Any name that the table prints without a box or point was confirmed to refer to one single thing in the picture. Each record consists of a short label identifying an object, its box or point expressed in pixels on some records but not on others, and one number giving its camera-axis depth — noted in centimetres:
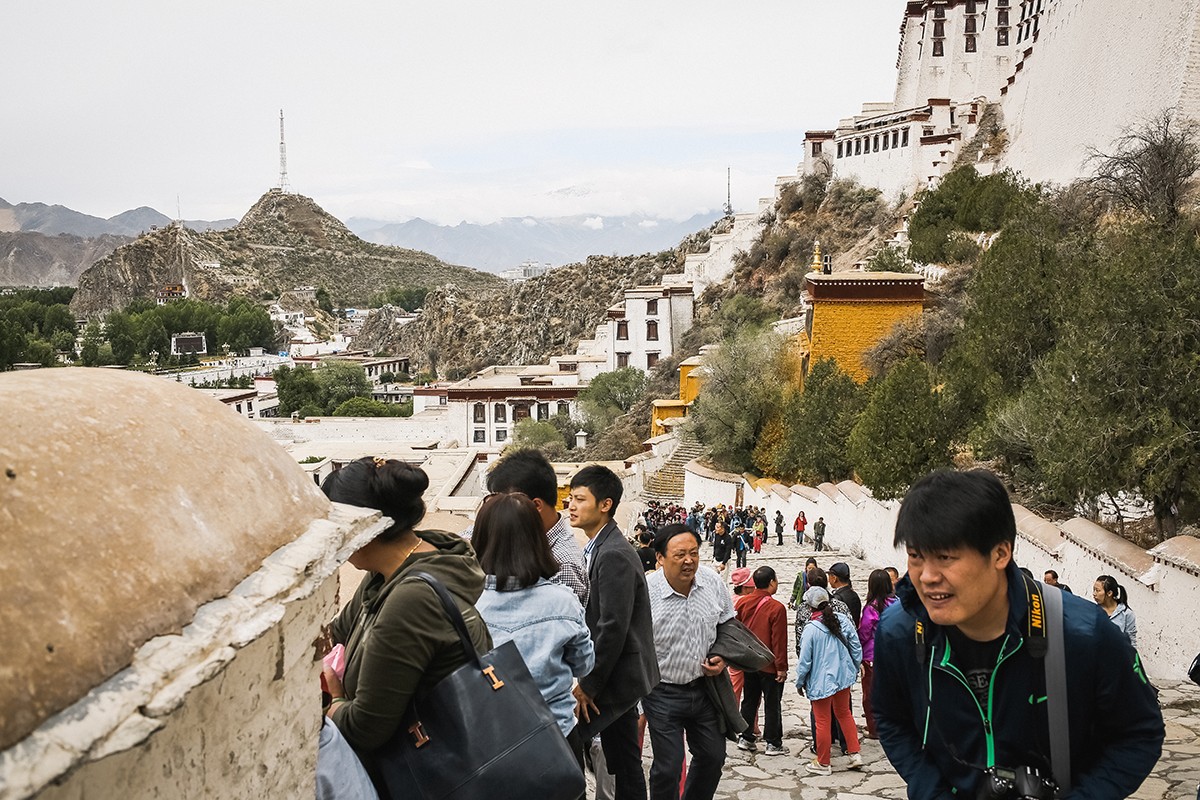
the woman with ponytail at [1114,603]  653
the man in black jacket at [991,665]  237
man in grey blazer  403
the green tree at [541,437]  4219
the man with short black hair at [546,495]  440
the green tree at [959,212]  3181
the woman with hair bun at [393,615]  233
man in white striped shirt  452
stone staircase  2919
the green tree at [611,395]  4719
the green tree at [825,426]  2138
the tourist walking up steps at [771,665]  609
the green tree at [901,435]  1628
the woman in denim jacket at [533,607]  329
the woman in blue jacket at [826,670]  576
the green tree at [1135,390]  1005
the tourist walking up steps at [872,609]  607
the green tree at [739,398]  2675
